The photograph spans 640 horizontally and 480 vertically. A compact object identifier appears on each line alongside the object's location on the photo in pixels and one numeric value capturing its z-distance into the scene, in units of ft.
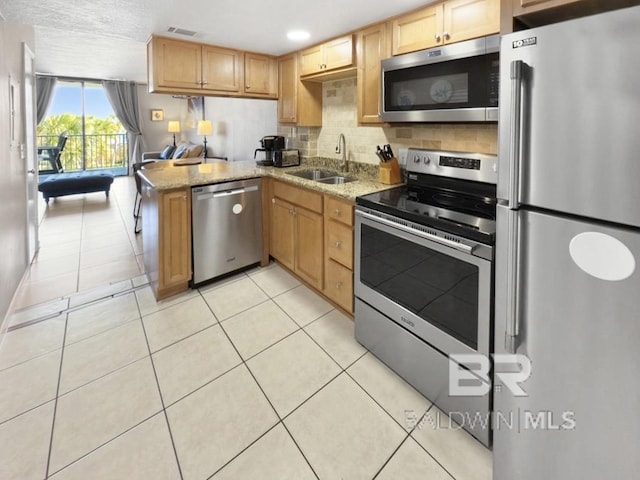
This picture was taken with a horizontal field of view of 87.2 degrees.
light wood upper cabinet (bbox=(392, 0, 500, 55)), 5.74
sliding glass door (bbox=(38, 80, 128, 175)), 27.25
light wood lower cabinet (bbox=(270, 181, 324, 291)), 8.64
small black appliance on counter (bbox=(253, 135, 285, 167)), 11.72
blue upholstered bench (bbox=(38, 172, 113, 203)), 18.65
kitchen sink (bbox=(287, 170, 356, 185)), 9.67
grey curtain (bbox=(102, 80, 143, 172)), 27.78
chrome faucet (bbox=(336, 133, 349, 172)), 10.15
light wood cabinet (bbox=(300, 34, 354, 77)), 8.63
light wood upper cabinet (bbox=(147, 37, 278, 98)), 9.56
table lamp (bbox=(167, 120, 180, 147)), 30.27
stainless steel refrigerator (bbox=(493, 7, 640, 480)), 2.81
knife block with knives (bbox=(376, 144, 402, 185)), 8.09
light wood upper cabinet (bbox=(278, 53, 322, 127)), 10.75
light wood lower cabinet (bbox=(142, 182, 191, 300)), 8.56
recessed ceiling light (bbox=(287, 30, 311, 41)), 8.87
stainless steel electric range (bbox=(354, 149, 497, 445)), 4.71
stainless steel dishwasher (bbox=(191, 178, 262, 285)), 9.21
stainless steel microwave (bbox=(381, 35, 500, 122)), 5.68
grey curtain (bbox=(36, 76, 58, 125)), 25.12
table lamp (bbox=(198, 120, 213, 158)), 24.07
